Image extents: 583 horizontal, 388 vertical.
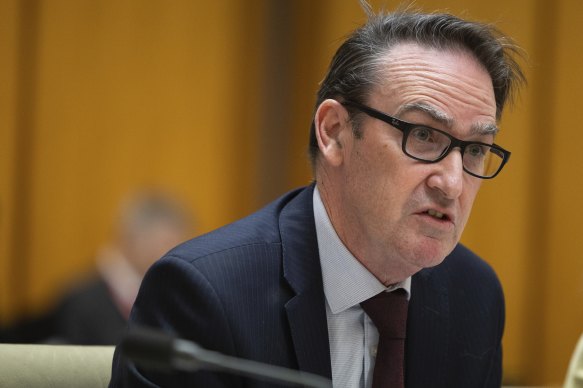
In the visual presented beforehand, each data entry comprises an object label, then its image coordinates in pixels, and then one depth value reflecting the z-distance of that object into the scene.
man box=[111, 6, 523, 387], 3.38
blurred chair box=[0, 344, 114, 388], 3.39
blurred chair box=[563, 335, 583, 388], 3.64
